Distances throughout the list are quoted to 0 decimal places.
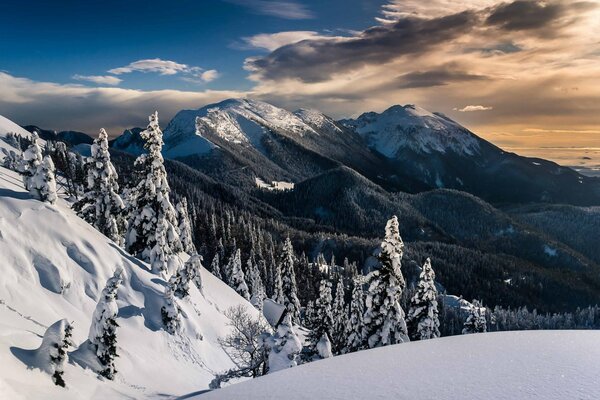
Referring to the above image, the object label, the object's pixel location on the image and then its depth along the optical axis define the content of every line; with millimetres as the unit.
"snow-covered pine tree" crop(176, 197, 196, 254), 56375
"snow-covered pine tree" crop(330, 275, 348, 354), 67562
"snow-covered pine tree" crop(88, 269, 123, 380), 19453
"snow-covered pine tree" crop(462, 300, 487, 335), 46906
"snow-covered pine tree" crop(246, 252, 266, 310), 91125
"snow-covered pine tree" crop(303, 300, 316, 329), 87094
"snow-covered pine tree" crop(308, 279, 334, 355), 46150
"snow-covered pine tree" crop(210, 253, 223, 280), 96781
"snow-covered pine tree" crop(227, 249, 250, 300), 80381
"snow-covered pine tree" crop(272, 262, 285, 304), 77125
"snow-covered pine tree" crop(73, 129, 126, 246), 46219
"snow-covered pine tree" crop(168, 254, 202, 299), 33094
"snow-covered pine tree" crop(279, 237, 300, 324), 77812
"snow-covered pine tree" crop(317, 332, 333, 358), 23373
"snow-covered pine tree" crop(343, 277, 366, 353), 33044
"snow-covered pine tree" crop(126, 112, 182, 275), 35938
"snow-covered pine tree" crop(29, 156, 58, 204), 29780
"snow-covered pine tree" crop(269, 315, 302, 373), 20406
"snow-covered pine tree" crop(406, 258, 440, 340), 41625
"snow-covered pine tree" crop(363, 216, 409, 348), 30312
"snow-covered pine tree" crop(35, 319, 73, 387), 14281
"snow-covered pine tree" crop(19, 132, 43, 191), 33375
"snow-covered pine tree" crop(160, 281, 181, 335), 29375
